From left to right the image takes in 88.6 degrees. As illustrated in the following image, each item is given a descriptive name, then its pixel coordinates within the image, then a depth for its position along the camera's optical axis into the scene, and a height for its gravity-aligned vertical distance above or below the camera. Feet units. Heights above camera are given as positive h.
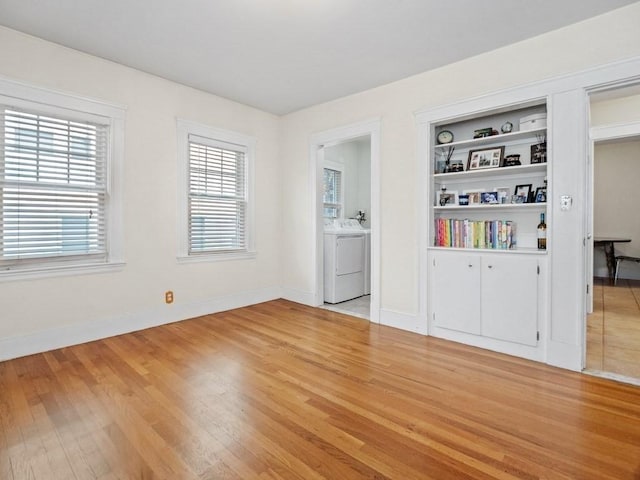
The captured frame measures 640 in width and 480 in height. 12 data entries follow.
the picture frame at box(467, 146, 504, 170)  10.08 +2.56
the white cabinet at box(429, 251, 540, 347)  8.87 -1.62
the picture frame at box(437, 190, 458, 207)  11.05 +1.40
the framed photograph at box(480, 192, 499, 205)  9.96 +1.28
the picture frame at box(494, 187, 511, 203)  9.88 +1.37
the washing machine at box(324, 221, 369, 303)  14.73 -1.11
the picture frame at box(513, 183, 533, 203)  9.49 +1.42
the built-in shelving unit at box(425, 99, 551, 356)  9.00 +0.30
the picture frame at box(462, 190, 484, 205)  10.35 +1.36
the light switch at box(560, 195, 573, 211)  8.20 +0.94
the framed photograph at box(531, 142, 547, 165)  9.05 +2.43
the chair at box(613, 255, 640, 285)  19.93 -1.21
